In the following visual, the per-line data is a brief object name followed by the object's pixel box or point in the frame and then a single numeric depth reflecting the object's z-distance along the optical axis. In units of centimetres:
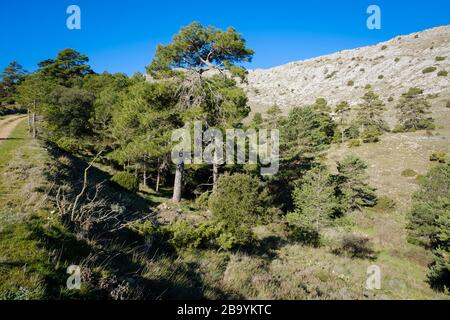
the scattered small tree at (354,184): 2831
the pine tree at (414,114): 4781
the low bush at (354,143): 4478
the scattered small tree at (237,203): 1316
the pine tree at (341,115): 5116
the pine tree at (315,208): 1862
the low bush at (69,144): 2775
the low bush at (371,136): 4483
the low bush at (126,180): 2076
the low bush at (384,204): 2872
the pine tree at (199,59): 1730
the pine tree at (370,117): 4888
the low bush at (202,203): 1998
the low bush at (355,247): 1864
